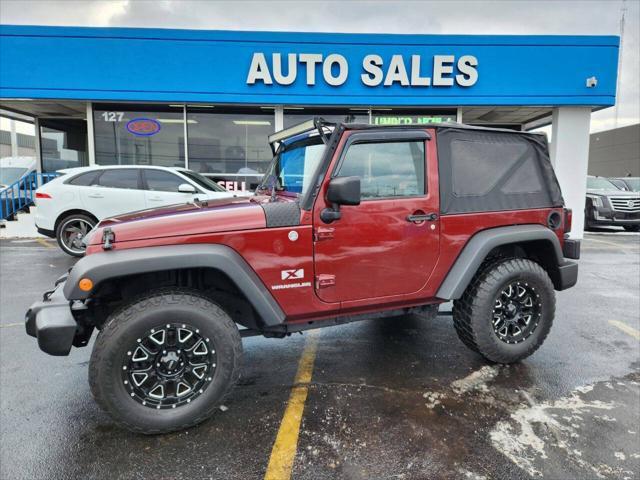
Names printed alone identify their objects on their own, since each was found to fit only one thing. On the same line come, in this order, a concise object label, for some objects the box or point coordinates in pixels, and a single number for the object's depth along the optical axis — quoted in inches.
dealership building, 421.1
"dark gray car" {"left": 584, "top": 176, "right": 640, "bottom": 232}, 515.2
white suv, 321.7
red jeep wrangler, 103.5
